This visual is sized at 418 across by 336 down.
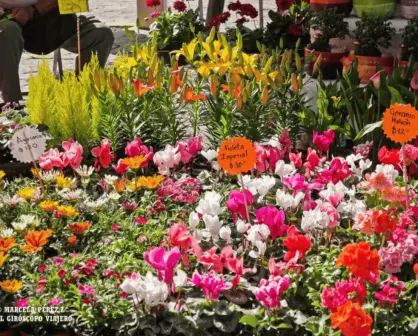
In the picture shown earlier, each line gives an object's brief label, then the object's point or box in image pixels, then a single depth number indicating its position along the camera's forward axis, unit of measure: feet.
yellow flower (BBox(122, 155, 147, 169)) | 9.99
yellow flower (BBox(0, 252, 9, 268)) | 7.54
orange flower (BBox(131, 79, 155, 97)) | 11.41
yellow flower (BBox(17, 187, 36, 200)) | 9.45
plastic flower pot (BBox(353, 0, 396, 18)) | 16.33
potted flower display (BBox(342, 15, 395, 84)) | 15.64
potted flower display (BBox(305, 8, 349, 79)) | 16.40
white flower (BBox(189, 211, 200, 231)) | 8.31
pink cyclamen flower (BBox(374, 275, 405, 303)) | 6.72
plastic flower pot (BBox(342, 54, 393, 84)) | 15.71
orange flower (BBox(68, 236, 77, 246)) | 8.50
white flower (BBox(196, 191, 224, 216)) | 8.43
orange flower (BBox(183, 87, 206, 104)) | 11.32
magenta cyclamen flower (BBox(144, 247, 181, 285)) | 7.19
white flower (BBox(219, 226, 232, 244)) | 8.13
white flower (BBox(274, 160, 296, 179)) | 9.64
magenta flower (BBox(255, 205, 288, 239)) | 8.07
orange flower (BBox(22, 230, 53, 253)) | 7.98
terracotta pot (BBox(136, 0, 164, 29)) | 26.30
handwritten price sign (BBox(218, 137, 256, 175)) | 8.32
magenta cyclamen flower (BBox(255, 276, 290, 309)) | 6.93
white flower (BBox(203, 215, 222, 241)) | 8.22
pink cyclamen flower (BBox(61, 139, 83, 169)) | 10.18
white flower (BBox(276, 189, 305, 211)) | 8.84
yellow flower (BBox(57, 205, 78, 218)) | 8.92
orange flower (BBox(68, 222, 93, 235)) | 8.63
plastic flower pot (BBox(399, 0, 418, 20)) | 16.29
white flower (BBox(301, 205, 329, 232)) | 8.16
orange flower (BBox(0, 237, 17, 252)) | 7.85
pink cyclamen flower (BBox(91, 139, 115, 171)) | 10.42
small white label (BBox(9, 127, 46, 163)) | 9.58
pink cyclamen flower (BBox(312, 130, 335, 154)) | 10.36
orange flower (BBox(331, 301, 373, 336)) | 6.17
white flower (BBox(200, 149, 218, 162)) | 10.44
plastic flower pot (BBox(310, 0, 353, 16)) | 16.98
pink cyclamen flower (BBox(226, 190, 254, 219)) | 8.52
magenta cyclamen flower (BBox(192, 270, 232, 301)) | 7.13
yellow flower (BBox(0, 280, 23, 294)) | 7.36
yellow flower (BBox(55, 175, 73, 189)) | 9.80
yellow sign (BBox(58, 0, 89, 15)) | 13.30
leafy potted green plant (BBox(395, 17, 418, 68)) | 14.90
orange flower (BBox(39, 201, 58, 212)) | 8.98
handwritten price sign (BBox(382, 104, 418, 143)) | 8.13
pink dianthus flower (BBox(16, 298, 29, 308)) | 7.27
